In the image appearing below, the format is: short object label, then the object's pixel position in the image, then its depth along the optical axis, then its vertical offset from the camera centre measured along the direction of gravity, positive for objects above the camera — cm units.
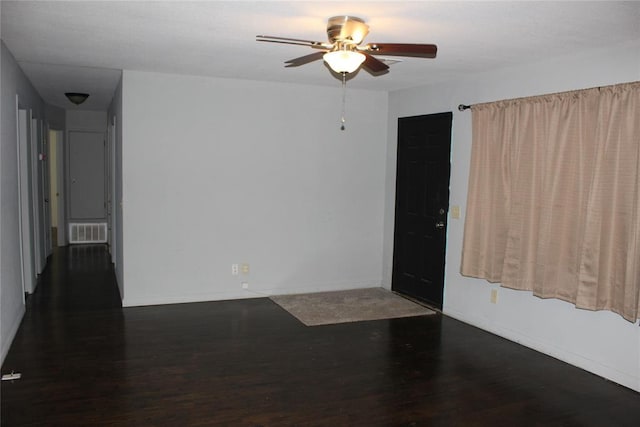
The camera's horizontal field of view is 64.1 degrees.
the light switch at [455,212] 529 -28
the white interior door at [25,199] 558 -30
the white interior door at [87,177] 952 -5
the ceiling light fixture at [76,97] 693 +106
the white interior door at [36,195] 631 -29
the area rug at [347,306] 523 -137
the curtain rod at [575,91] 361 +76
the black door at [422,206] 552 -25
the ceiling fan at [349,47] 304 +81
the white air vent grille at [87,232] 954 -110
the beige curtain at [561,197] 362 -8
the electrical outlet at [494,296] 483 -104
